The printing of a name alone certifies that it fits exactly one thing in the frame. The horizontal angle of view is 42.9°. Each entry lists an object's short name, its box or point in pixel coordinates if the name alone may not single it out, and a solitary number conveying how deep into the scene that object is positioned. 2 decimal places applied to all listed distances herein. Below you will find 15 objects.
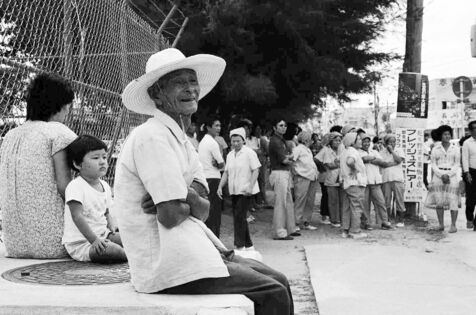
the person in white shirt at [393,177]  11.36
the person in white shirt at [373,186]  10.91
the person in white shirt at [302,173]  10.64
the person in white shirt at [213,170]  8.54
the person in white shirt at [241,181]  8.55
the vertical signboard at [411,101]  12.09
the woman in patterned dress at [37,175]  3.85
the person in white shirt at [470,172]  10.88
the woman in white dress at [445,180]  10.45
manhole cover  3.25
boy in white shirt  3.72
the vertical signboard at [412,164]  11.88
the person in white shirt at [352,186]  10.09
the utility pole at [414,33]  12.59
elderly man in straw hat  2.56
